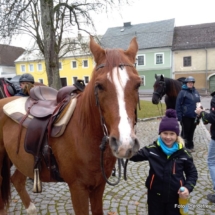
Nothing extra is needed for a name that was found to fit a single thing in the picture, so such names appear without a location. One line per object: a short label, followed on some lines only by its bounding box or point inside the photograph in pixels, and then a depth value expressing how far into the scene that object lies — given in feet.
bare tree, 31.09
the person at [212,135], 9.81
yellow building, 121.80
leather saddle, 6.95
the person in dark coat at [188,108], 18.08
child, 6.95
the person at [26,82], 12.68
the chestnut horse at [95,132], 4.64
